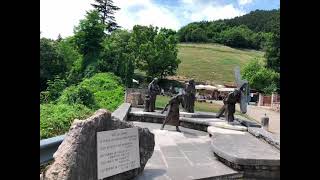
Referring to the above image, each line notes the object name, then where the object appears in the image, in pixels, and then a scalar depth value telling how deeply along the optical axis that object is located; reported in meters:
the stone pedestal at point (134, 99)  12.71
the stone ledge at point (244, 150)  4.11
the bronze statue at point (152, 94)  9.40
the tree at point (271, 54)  29.35
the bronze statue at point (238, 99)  7.19
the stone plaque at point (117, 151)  3.06
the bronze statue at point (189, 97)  8.94
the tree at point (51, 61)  21.36
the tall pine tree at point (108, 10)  37.62
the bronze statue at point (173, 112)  6.66
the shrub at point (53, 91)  12.19
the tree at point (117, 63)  21.47
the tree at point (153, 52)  29.94
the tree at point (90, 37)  22.60
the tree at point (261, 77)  29.16
